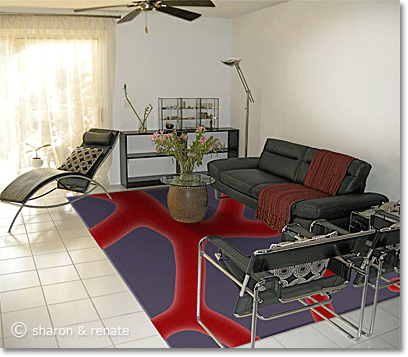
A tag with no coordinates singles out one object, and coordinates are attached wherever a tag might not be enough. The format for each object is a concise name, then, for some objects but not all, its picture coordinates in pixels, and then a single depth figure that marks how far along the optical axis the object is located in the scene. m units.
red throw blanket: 4.55
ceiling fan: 3.53
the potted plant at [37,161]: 6.18
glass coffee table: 4.79
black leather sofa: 4.28
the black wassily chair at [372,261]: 2.82
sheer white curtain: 6.06
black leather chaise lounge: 4.71
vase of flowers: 4.69
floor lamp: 6.63
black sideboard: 6.50
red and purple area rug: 2.96
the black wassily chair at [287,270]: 2.46
